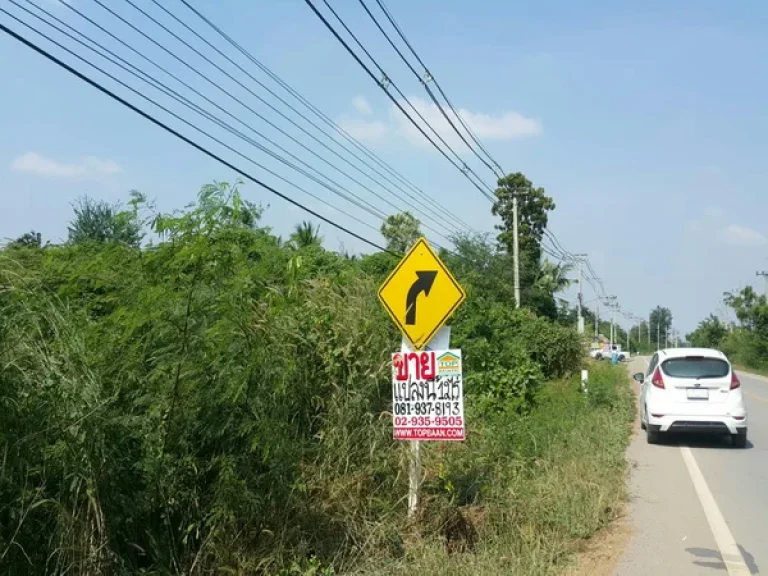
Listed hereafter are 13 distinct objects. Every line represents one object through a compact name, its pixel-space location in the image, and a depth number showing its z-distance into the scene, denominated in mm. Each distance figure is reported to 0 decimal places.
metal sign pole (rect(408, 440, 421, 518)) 8047
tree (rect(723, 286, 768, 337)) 63522
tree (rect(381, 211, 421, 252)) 42000
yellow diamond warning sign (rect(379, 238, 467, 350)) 8133
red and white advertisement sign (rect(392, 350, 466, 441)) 7824
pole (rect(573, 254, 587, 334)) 49719
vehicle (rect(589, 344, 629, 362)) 64062
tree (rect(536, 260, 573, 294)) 45625
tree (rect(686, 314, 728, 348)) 96625
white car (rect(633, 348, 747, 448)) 14539
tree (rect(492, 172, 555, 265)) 50094
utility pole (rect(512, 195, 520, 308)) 33125
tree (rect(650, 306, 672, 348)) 177112
